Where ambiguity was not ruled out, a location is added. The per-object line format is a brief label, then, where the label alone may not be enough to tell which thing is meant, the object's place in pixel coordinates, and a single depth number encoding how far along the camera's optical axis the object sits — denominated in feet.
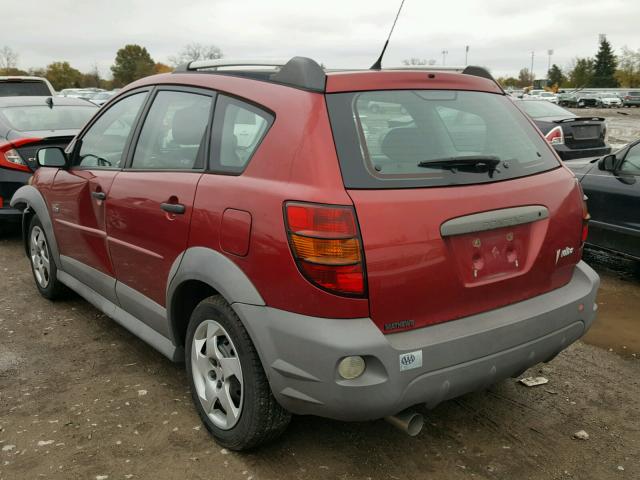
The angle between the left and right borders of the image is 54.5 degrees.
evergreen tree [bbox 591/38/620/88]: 286.87
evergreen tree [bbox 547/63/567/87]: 335.06
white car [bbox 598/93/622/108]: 184.03
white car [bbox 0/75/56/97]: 41.52
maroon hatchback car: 7.76
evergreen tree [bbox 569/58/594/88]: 293.64
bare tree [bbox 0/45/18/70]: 286.66
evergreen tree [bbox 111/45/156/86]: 319.18
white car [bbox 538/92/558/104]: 168.50
